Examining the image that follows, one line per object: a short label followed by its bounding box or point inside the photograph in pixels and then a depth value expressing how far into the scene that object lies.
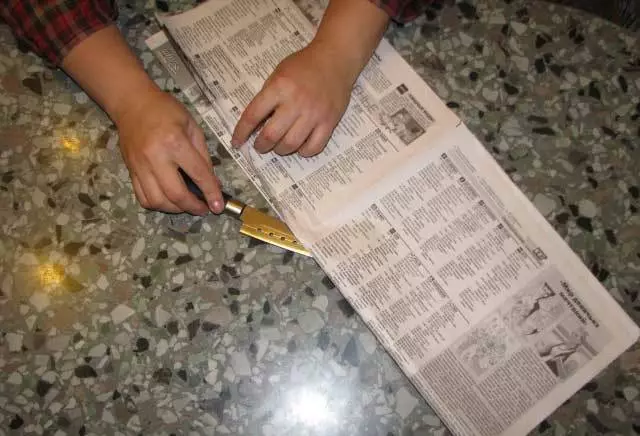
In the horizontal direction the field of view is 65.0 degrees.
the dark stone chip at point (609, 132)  0.62
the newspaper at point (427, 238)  0.56
